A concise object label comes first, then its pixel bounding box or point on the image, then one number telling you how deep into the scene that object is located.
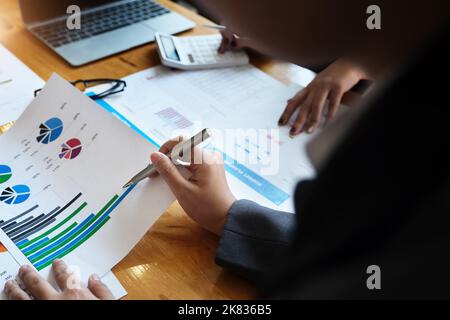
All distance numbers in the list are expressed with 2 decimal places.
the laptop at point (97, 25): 1.10
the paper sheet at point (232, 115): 0.80
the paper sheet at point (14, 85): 0.92
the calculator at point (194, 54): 1.07
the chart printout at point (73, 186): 0.66
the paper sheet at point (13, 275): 0.62
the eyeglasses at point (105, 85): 0.98
